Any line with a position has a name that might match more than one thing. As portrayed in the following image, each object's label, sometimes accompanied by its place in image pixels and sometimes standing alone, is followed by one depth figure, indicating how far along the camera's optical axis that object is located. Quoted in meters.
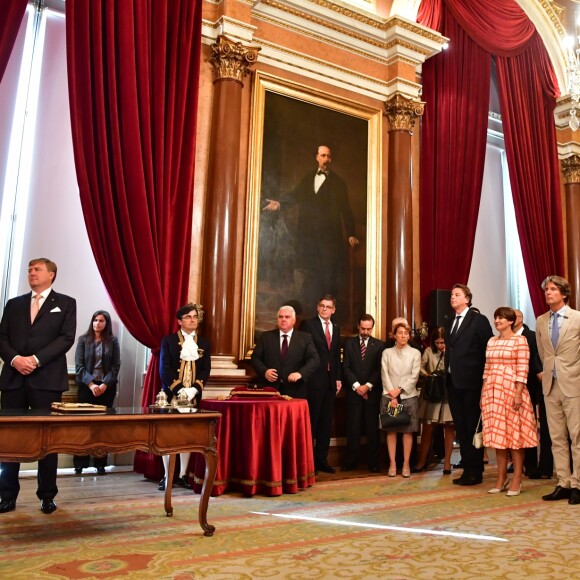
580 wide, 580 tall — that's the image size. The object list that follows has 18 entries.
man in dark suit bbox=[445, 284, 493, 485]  5.23
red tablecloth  4.46
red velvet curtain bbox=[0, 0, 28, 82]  4.86
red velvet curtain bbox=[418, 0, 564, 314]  8.43
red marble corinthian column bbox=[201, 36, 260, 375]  5.80
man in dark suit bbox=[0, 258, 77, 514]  3.88
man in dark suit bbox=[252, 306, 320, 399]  5.31
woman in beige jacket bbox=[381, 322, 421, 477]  5.63
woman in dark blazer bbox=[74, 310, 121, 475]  5.45
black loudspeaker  7.20
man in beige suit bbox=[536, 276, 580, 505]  4.46
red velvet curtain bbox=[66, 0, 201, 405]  5.25
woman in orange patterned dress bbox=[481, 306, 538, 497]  4.68
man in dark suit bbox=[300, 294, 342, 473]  5.66
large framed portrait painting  6.33
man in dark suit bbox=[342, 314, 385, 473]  5.92
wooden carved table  2.79
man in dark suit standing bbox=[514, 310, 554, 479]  5.61
